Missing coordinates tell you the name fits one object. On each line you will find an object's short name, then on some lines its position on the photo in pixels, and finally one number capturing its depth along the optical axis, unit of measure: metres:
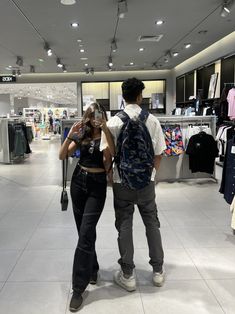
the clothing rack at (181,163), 5.84
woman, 2.14
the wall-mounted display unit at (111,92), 14.11
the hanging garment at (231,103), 6.62
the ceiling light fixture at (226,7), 5.20
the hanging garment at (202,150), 5.47
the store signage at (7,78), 12.64
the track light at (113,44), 7.94
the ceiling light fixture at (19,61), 10.10
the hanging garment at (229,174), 3.43
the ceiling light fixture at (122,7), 4.99
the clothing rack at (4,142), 8.59
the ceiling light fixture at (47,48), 8.11
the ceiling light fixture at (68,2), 5.05
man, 2.24
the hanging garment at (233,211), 3.21
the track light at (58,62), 10.48
